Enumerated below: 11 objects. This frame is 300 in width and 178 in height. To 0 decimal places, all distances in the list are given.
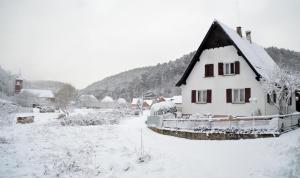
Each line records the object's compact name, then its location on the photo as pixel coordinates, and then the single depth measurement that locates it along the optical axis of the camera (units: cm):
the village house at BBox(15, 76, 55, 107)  8706
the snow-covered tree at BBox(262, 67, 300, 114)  1927
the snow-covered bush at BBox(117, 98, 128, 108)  11786
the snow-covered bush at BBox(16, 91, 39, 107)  8594
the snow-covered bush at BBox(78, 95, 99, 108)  11618
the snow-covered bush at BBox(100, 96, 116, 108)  12184
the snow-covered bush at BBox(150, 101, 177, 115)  2731
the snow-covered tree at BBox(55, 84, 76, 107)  6682
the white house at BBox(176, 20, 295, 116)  2122
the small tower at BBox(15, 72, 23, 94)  11302
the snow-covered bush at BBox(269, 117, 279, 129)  1498
